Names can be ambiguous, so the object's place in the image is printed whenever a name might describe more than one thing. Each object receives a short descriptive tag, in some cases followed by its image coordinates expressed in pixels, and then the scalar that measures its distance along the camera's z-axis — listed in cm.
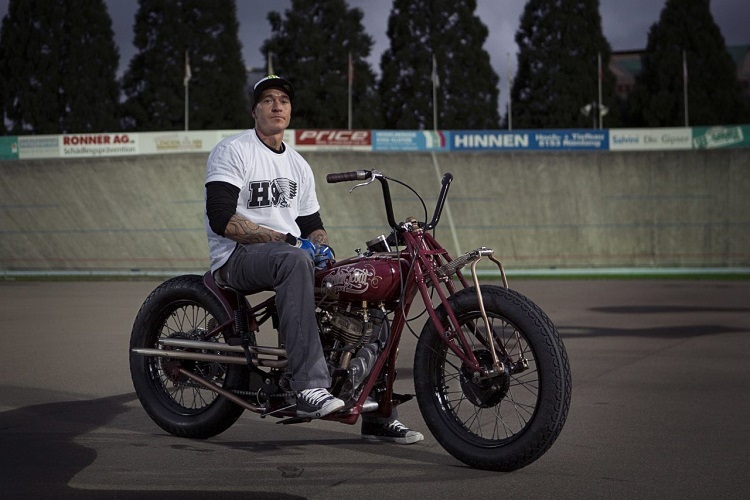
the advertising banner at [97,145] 4338
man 531
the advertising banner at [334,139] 4400
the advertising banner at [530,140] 4409
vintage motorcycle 508
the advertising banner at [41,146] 4390
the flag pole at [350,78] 5350
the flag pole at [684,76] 5625
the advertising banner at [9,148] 4406
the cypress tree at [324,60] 5894
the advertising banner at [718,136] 4372
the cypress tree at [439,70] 5928
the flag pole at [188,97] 5108
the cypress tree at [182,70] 5862
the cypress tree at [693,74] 5909
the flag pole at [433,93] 5328
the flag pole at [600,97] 5528
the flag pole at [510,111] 5625
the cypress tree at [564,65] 5922
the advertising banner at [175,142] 4297
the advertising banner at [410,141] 4384
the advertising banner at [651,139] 4338
